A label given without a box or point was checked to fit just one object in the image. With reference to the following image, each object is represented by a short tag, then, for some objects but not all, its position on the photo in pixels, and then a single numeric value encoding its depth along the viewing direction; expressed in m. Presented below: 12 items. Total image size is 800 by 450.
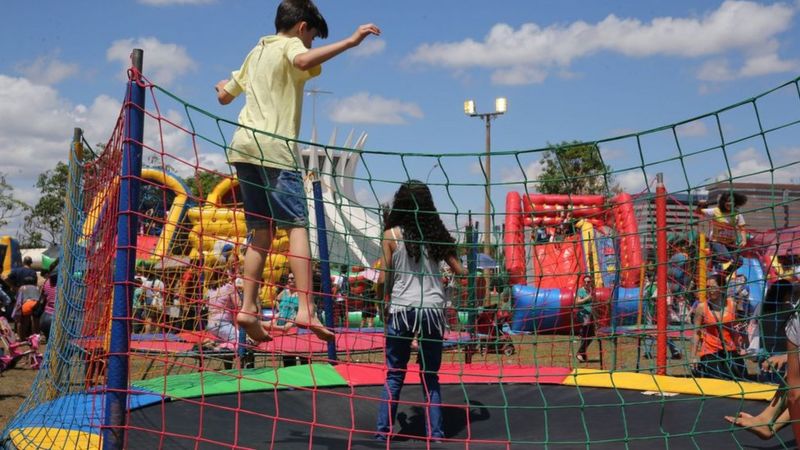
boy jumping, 2.66
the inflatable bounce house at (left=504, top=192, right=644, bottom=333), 7.15
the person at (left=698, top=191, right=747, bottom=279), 5.75
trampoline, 2.98
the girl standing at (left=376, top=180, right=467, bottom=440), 3.16
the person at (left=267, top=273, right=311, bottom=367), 5.53
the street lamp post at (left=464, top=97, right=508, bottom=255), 21.33
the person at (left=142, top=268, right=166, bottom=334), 5.91
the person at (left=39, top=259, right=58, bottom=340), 7.34
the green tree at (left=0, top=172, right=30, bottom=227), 19.48
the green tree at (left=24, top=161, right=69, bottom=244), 30.75
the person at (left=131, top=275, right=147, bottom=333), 4.68
